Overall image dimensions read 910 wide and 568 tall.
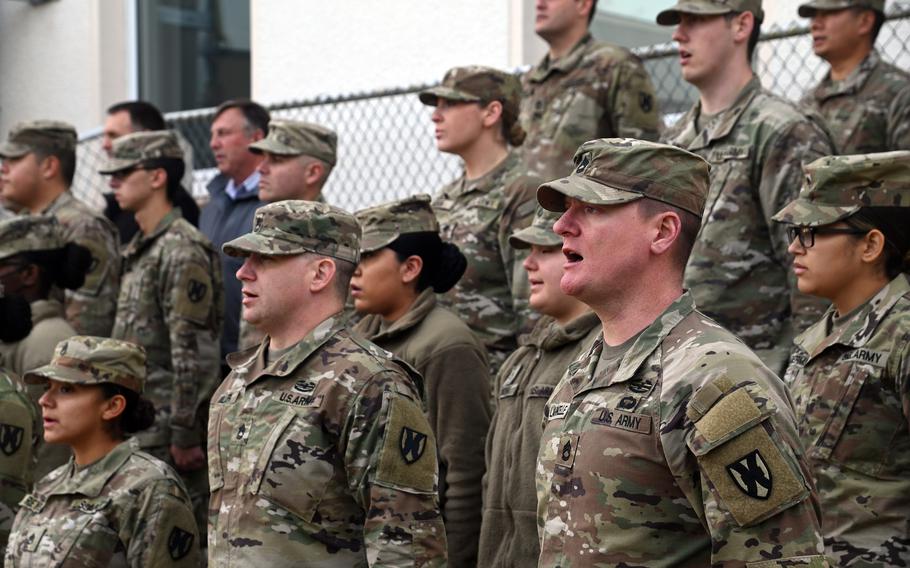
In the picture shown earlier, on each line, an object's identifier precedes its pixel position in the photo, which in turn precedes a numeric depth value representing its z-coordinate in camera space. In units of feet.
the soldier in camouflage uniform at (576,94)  42.06
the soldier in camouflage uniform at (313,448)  27.40
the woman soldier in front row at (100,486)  34.35
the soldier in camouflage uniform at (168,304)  43.70
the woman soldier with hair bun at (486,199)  39.29
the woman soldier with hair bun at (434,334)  34.83
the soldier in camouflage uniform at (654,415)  19.29
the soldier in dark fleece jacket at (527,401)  31.99
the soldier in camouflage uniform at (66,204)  49.37
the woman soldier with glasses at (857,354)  28.09
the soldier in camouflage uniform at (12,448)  39.83
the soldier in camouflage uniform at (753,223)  34.55
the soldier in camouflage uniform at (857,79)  42.29
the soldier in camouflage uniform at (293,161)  44.04
